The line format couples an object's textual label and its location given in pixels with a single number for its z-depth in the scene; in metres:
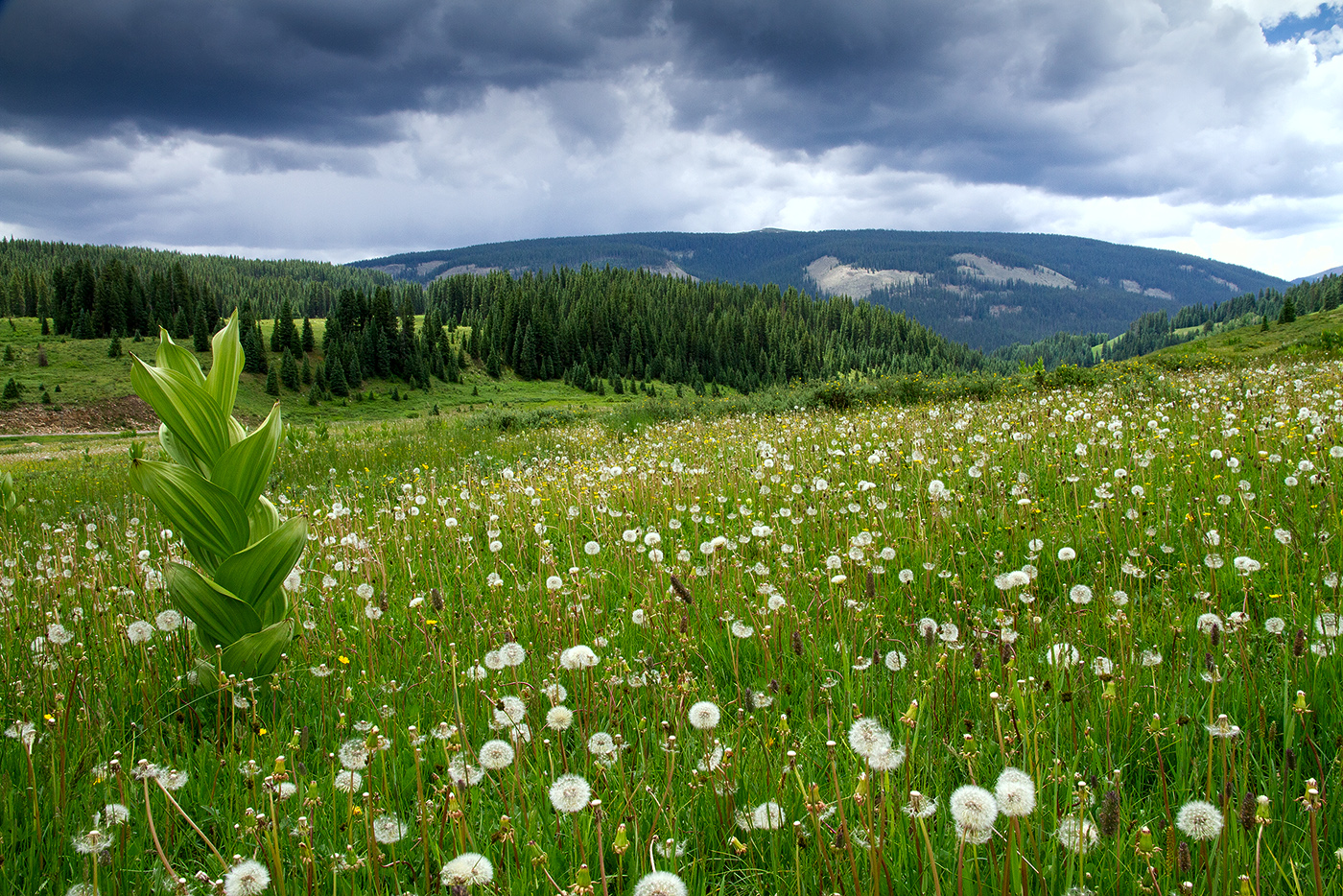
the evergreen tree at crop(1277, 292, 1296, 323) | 73.82
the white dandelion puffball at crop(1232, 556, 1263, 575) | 2.85
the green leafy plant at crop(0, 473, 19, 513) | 7.87
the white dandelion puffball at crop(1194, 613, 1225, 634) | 2.43
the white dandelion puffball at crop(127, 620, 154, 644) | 3.07
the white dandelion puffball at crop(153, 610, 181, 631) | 3.04
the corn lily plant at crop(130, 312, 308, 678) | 3.00
